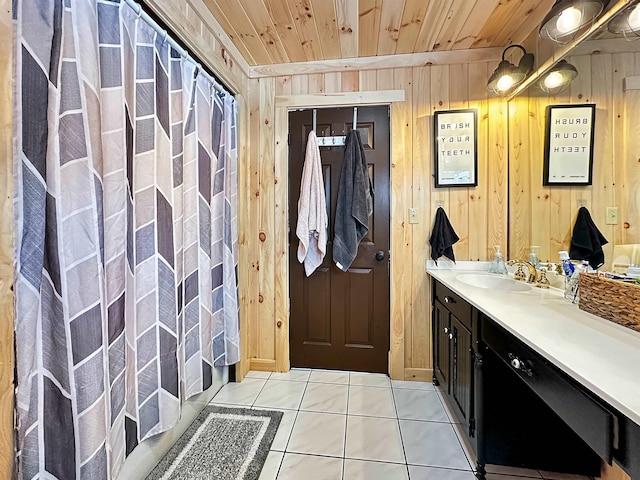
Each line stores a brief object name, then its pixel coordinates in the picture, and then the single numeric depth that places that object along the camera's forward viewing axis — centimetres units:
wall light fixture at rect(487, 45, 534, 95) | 188
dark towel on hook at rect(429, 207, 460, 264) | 214
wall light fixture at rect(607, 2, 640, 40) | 115
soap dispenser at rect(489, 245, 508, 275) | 204
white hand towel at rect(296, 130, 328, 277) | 221
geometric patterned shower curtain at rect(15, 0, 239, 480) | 82
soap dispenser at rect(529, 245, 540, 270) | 179
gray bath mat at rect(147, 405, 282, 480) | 138
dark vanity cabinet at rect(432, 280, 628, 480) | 120
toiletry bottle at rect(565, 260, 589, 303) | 133
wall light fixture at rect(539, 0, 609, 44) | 133
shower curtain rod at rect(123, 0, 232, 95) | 118
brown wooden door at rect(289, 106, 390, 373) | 228
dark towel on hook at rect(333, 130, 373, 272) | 217
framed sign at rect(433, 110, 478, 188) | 215
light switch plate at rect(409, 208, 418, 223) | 223
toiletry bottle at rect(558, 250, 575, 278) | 142
